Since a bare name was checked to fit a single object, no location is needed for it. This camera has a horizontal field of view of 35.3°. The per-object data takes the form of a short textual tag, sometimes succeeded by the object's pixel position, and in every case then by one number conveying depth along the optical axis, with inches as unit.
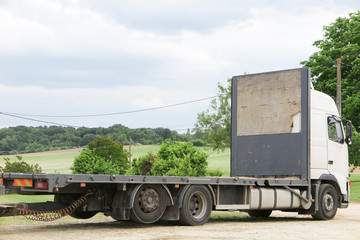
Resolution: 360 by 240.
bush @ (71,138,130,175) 1616.6
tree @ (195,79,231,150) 2640.7
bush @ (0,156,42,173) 1445.6
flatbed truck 500.1
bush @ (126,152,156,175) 1450.5
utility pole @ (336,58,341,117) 1236.3
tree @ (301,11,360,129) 1647.4
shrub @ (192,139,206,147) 3111.5
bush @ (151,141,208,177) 1299.2
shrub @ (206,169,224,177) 1255.2
